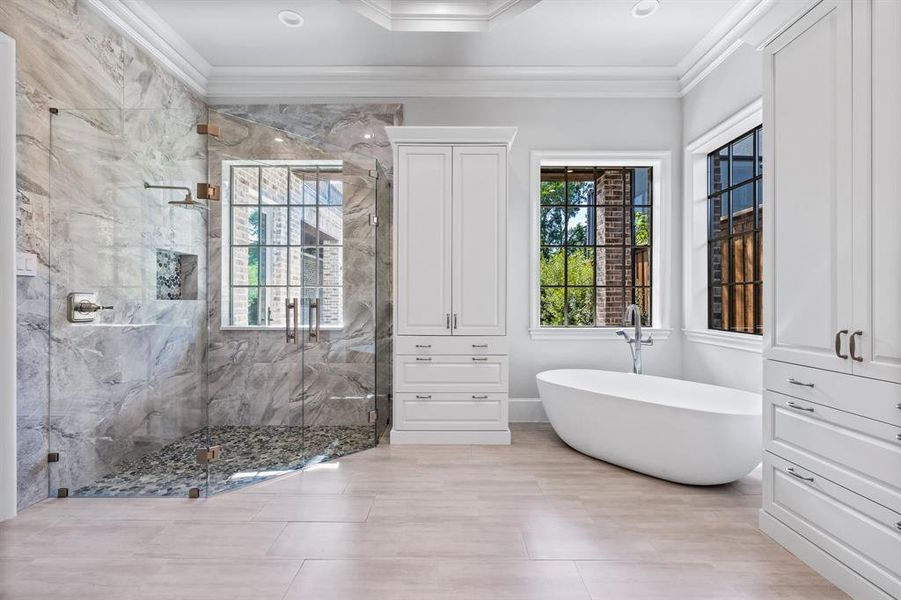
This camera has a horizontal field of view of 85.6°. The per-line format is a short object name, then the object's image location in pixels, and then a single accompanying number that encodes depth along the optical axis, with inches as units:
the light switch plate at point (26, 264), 91.2
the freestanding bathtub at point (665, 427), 99.0
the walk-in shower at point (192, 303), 102.2
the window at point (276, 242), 109.7
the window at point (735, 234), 132.2
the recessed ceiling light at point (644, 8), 122.6
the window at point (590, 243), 167.2
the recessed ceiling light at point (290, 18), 127.5
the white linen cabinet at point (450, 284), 136.6
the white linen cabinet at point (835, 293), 61.8
